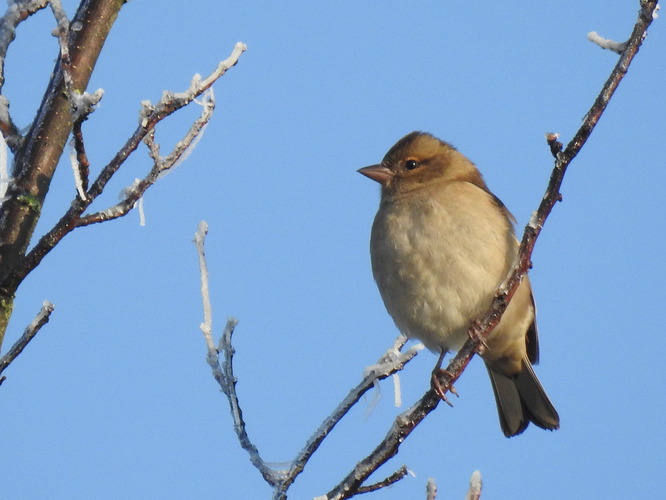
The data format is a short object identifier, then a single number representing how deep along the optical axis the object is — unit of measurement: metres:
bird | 10.96
